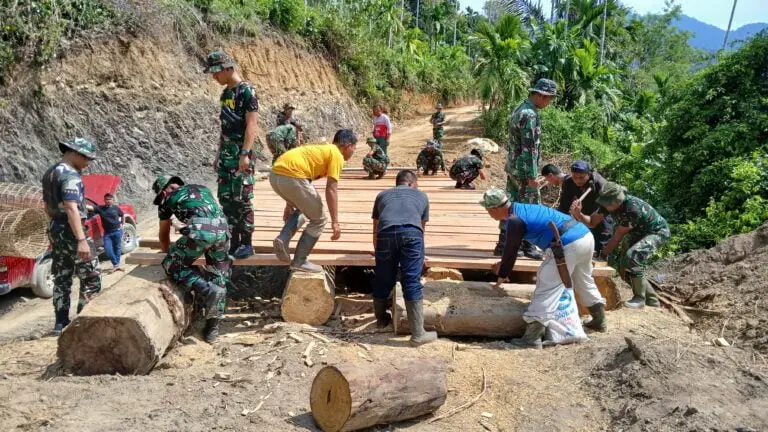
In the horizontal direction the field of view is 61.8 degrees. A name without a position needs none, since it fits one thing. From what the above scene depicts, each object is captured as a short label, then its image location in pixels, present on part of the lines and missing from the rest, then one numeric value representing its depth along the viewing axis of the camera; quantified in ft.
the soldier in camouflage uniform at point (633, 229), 22.65
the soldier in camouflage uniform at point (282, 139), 34.12
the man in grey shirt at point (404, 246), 18.51
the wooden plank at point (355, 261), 21.21
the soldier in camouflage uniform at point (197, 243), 18.37
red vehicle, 26.08
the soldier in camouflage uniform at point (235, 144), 20.08
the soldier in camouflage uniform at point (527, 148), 21.85
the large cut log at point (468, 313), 19.60
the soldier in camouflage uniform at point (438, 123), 58.49
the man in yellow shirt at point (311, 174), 19.76
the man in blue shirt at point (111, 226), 30.81
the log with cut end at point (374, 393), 13.62
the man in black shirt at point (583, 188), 23.62
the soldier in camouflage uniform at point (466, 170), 37.65
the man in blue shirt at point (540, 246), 18.45
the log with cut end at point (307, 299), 20.47
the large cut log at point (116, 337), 16.28
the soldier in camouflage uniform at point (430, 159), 44.11
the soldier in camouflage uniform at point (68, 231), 19.19
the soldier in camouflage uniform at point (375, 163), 43.04
